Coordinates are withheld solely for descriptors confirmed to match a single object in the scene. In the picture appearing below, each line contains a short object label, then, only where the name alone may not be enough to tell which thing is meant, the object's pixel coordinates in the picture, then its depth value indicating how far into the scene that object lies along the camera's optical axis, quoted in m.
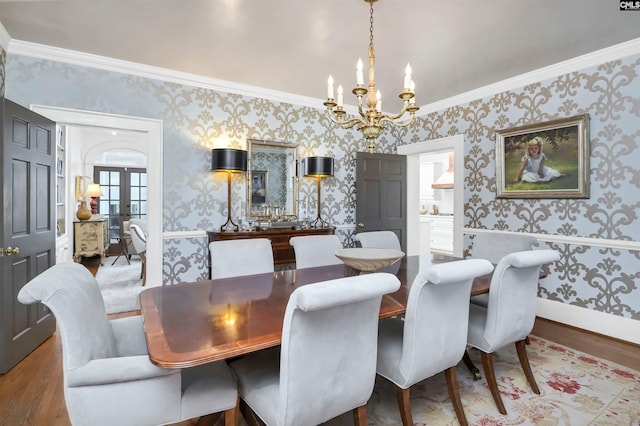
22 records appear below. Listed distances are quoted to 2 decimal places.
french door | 7.64
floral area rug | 1.88
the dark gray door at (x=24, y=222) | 2.41
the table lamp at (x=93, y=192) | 6.92
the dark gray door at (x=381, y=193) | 4.51
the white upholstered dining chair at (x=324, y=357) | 1.15
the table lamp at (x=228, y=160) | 3.56
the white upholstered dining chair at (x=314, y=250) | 2.70
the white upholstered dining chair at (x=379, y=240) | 3.00
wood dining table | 1.18
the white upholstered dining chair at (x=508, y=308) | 1.88
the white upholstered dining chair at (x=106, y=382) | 1.16
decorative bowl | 2.11
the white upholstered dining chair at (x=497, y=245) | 2.84
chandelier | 2.20
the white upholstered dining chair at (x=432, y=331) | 1.51
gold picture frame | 3.20
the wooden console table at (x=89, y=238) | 6.33
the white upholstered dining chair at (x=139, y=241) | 4.95
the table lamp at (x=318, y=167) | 4.11
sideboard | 3.64
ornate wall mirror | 4.04
